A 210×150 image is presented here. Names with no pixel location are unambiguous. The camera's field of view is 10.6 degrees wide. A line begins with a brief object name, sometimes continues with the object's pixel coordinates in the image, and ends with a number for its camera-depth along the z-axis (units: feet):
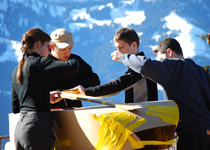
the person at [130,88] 33.46
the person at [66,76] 34.88
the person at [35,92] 31.05
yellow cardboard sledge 30.05
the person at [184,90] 31.40
